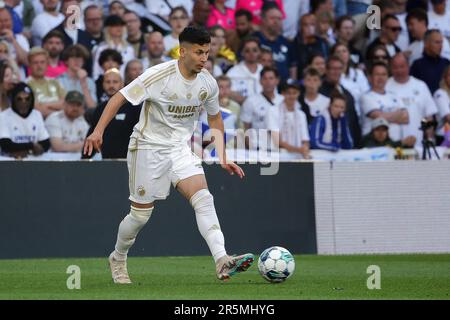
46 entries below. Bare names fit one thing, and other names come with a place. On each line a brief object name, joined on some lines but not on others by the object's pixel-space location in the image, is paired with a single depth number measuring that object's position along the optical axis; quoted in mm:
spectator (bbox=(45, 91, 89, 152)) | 17469
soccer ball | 11234
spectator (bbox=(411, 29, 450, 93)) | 20938
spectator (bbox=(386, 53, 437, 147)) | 20203
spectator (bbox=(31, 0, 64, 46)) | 18688
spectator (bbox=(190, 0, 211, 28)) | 19906
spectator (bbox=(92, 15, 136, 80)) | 18625
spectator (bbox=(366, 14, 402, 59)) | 21312
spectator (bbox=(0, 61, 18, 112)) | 17078
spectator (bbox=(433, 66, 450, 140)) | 20391
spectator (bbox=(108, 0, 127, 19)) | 18969
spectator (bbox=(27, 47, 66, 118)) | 17625
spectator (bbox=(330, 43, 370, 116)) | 20156
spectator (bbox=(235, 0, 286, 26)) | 20516
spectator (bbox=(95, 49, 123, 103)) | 18344
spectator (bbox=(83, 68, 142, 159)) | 16312
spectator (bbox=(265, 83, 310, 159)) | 18359
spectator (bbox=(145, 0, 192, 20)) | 19766
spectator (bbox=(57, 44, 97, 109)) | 18125
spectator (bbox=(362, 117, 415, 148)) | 19109
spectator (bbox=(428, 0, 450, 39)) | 21970
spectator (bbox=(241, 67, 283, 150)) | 18359
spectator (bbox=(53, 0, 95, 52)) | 18656
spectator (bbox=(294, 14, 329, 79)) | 20406
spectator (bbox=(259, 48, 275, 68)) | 19719
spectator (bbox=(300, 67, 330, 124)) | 19250
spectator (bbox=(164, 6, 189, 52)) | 19234
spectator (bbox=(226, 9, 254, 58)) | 20047
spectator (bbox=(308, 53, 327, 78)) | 20016
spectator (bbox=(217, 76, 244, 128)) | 18438
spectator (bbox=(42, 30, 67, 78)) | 18250
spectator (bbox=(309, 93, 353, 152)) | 18773
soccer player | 11164
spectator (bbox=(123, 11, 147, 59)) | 19078
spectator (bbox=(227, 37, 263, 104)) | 19219
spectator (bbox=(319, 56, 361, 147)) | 19328
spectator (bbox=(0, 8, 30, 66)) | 17922
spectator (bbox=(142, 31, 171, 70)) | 18859
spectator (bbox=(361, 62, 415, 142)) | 19672
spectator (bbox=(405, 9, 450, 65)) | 21375
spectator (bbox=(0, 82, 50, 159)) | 16844
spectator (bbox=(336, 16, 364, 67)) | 21078
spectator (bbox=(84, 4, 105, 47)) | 18766
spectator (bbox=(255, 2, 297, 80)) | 20203
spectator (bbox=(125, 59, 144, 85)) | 17875
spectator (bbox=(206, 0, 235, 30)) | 20062
